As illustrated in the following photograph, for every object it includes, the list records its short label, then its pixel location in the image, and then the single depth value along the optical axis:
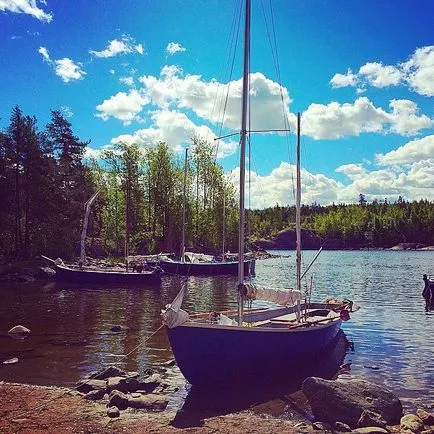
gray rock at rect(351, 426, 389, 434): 11.95
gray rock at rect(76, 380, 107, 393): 15.30
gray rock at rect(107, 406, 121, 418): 13.00
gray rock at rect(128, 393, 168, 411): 13.95
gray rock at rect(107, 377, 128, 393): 15.19
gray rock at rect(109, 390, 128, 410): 13.82
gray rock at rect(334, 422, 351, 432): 12.46
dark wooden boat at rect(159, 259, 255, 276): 66.68
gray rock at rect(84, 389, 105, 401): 14.52
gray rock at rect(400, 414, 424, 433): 12.50
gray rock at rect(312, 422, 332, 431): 12.64
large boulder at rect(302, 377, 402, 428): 13.28
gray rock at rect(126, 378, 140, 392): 15.40
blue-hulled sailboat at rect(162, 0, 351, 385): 15.52
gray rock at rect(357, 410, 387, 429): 12.66
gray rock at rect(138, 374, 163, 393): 15.83
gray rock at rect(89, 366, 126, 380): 16.59
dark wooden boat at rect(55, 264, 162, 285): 49.66
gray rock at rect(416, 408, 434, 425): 13.29
